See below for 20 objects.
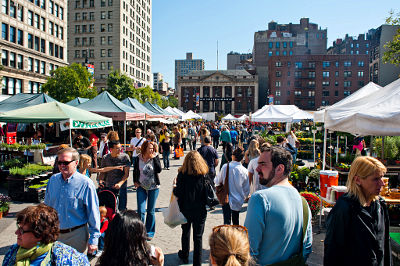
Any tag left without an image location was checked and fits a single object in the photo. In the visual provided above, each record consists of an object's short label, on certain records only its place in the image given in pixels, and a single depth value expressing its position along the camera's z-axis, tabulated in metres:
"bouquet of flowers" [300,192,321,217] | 6.92
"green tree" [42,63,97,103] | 34.28
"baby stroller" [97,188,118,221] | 5.46
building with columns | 106.19
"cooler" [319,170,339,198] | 6.92
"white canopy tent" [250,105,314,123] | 17.43
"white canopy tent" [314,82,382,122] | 9.65
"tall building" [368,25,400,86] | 84.56
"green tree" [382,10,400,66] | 19.84
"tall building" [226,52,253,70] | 157.00
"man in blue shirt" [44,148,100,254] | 3.84
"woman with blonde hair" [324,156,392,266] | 2.78
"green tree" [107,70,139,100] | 49.03
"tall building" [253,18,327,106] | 108.25
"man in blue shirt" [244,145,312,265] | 2.57
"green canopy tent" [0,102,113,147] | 10.51
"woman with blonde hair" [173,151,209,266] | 4.87
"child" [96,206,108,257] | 4.93
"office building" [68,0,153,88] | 78.26
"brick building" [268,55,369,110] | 89.38
